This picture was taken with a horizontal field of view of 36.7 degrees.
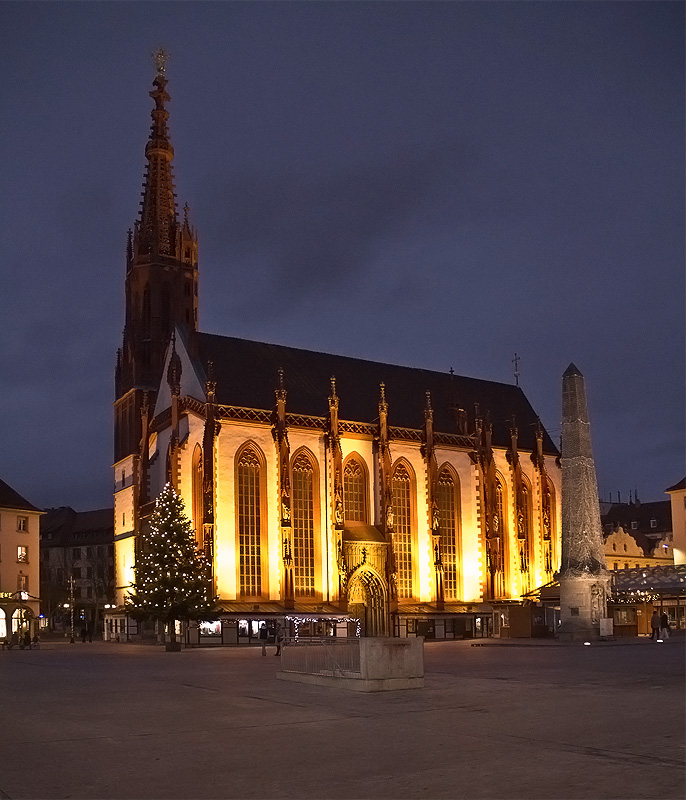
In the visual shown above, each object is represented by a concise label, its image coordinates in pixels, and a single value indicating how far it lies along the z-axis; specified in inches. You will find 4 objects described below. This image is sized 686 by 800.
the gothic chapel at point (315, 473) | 2346.2
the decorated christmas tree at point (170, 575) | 2007.9
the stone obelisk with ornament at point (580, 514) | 1668.3
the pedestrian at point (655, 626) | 1822.1
